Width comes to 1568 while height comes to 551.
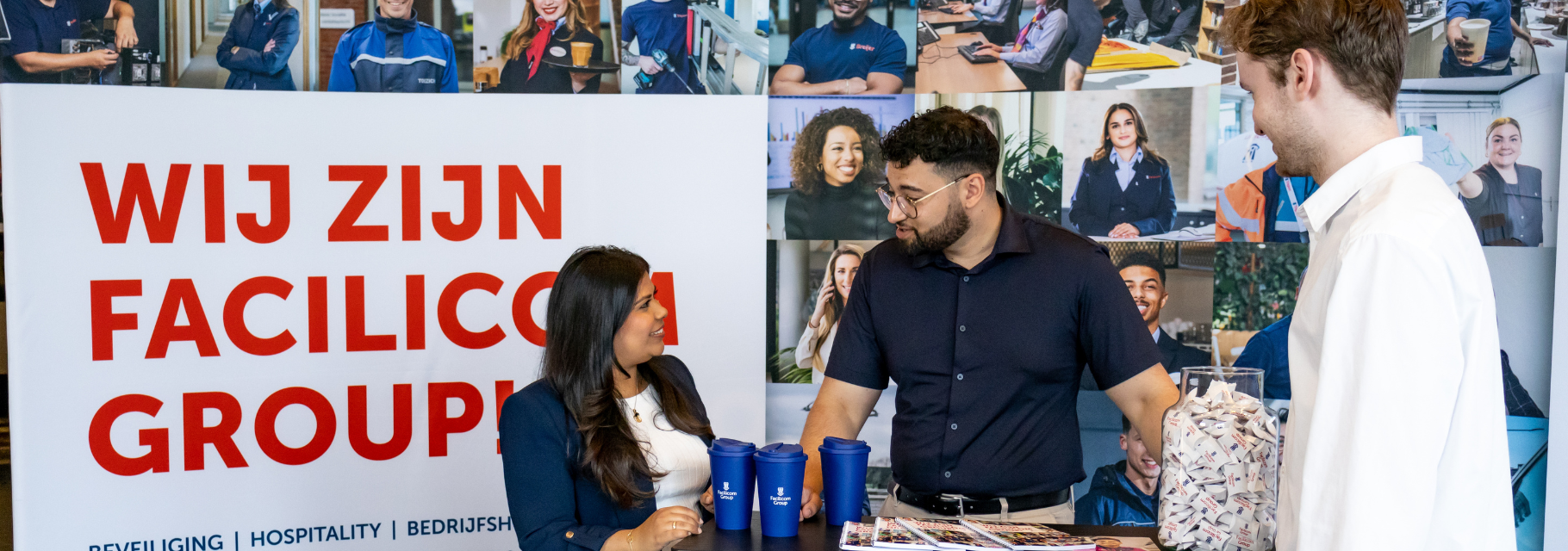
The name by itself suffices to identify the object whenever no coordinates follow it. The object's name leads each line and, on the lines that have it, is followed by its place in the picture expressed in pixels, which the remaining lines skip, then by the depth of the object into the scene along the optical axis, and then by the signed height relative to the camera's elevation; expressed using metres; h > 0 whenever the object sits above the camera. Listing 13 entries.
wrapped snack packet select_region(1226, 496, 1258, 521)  1.29 -0.34
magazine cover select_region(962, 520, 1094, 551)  1.45 -0.44
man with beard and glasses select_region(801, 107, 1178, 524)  2.18 -0.23
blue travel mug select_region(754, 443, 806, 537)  1.58 -0.39
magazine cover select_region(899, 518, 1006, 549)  1.43 -0.44
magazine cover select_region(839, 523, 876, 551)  1.47 -0.45
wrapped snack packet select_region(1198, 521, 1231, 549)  1.30 -0.38
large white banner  2.88 -0.16
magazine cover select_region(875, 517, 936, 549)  1.44 -0.44
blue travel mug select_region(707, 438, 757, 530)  1.63 -0.39
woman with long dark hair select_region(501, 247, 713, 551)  1.95 -0.39
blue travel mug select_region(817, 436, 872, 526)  1.65 -0.39
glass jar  1.28 -0.28
